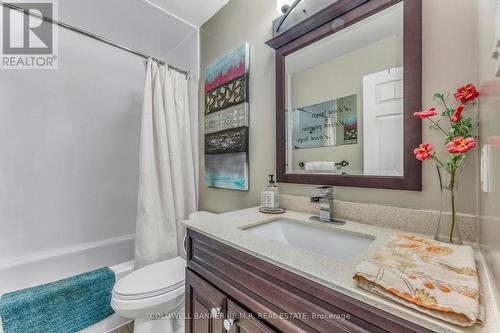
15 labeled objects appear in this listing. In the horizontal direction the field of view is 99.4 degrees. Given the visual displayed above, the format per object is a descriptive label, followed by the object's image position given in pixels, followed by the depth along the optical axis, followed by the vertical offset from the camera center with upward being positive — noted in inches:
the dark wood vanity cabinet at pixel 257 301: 18.4 -15.2
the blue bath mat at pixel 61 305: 43.9 -31.7
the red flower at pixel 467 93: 27.2 +9.1
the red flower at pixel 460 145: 25.5 +2.3
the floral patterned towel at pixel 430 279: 14.4 -9.4
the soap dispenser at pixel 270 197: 48.4 -7.5
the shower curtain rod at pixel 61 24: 59.0 +41.9
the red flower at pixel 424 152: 28.9 +1.6
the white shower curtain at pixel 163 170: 63.0 -1.6
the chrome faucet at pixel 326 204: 38.6 -7.4
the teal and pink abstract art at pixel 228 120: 59.9 +13.6
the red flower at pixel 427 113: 29.0 +6.9
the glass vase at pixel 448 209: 27.8 -6.2
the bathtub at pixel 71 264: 57.8 -31.1
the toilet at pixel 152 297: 43.3 -27.6
